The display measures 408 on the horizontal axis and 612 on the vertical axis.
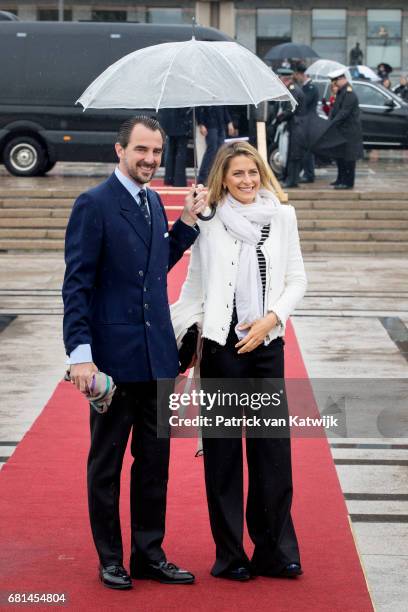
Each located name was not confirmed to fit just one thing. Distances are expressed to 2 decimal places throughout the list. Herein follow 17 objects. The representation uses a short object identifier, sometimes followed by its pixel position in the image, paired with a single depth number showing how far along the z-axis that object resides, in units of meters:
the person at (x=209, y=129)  16.89
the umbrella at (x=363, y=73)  33.72
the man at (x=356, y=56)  46.84
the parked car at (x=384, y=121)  26.88
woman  5.68
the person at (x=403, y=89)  32.62
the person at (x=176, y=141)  17.88
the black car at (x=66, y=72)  21.02
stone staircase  17.55
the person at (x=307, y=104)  20.44
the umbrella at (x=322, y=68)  28.61
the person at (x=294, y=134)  20.09
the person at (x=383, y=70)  38.39
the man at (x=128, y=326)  5.54
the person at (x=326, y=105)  25.92
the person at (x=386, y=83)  35.19
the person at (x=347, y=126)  20.08
